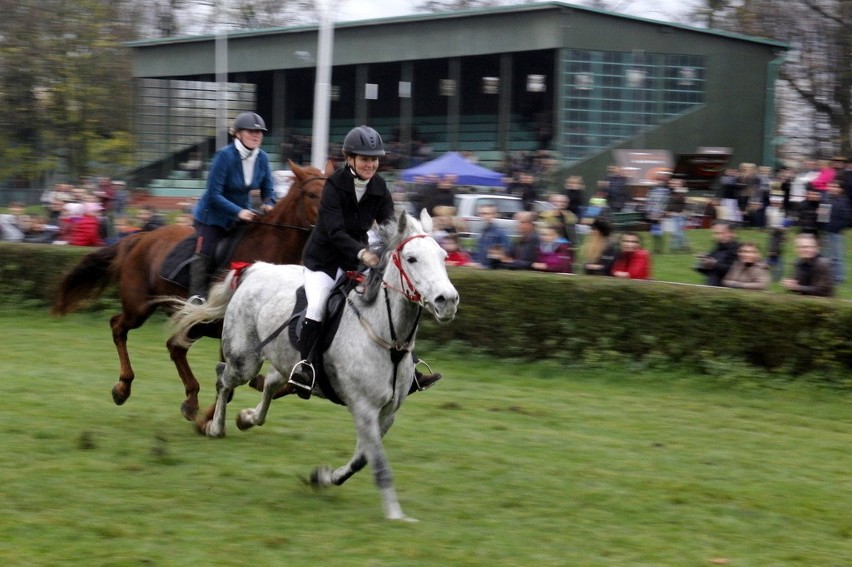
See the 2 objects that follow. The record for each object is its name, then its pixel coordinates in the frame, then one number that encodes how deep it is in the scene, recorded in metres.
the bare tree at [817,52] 33.53
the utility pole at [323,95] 18.36
